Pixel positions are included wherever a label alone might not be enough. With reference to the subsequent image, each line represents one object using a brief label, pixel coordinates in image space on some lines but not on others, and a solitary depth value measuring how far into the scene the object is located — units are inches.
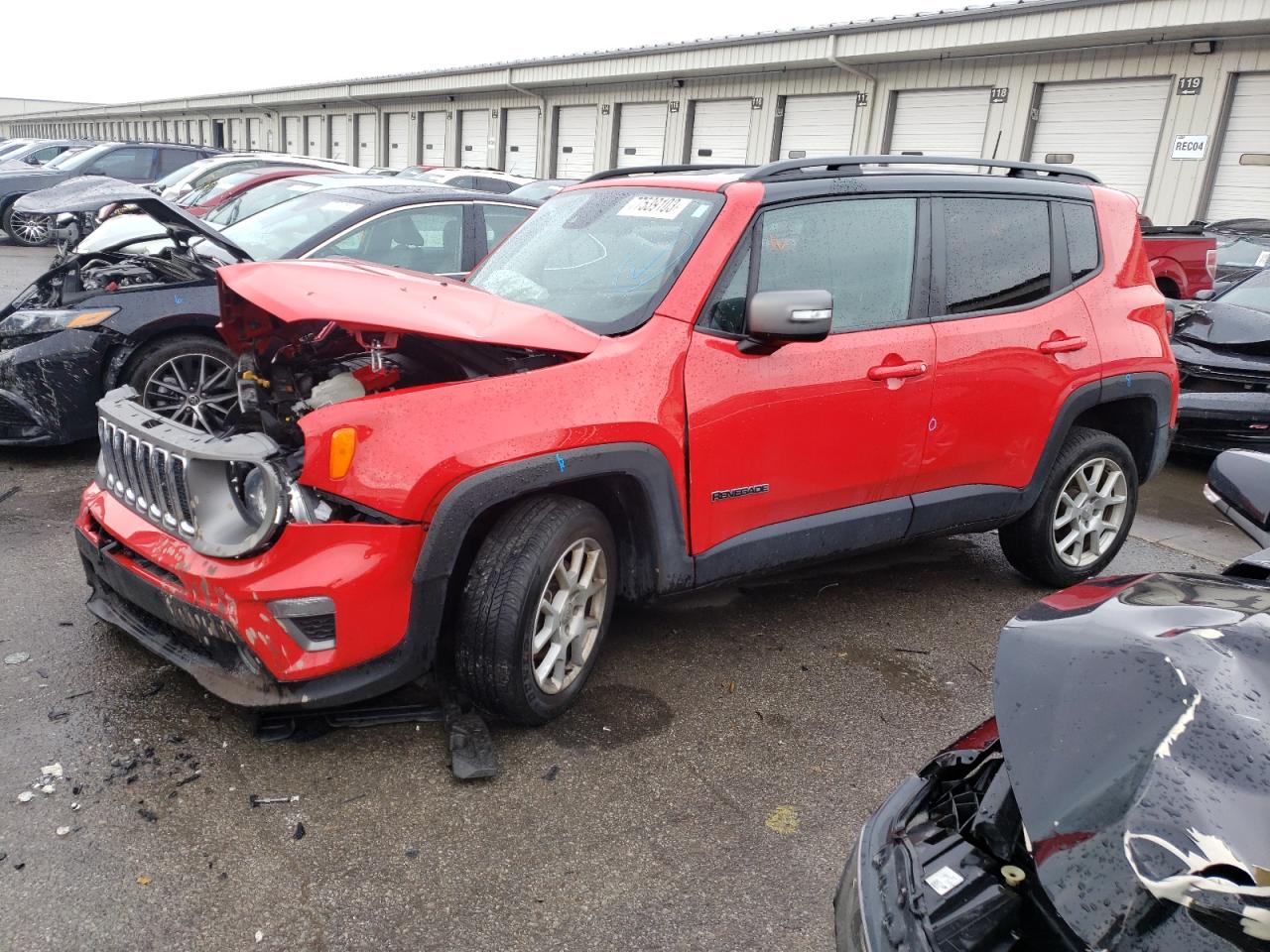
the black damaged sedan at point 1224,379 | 265.7
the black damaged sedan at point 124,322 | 206.5
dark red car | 408.2
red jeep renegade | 109.0
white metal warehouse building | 516.4
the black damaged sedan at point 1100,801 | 46.6
